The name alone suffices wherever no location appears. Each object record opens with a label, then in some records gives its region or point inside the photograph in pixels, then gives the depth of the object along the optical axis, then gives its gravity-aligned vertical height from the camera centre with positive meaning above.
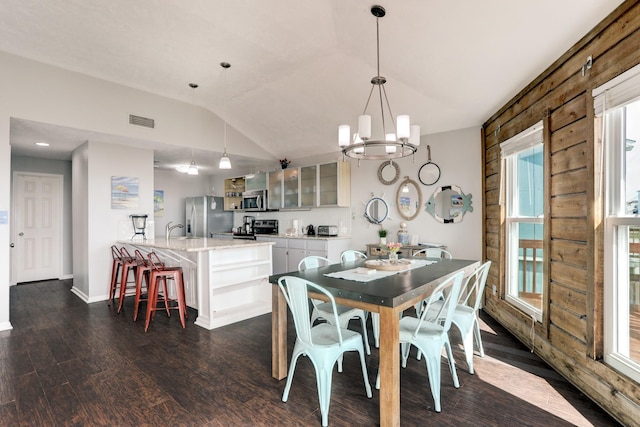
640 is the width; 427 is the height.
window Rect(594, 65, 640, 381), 2.02 -0.10
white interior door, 5.90 -0.27
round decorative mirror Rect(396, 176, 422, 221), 4.88 +0.18
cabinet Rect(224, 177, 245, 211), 7.36 +0.44
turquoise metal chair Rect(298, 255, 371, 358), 2.64 -0.84
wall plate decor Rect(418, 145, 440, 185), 4.69 +0.55
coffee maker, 7.11 -0.26
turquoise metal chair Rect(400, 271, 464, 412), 2.09 -0.82
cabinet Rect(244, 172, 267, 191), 6.78 +0.63
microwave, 6.72 +0.23
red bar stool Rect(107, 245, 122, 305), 4.72 -0.83
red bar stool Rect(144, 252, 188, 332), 3.66 -0.83
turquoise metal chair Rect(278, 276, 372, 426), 1.99 -0.84
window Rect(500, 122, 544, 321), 3.16 -0.07
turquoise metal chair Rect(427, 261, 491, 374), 2.54 -0.86
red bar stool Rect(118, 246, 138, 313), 4.26 -0.72
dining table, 1.83 -0.53
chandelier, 2.48 +0.60
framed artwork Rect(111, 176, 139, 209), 5.04 +0.30
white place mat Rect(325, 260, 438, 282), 2.44 -0.49
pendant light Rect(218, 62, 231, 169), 4.03 +0.68
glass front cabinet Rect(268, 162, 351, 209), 5.57 +0.45
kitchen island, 3.72 -0.78
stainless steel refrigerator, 7.43 -0.12
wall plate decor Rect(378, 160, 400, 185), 5.09 +0.60
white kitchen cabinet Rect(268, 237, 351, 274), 5.41 -0.65
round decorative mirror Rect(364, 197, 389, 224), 5.23 +0.02
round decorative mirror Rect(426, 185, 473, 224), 4.45 +0.09
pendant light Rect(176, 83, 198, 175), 4.49 +0.66
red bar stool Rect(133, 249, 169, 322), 3.91 -0.74
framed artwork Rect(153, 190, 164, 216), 7.54 +0.22
